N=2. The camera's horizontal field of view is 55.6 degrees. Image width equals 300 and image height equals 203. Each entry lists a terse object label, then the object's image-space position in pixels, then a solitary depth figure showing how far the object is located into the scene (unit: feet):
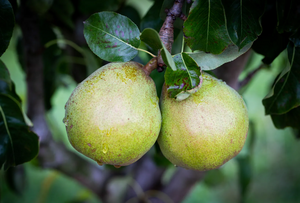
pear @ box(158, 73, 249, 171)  1.68
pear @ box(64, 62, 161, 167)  1.58
